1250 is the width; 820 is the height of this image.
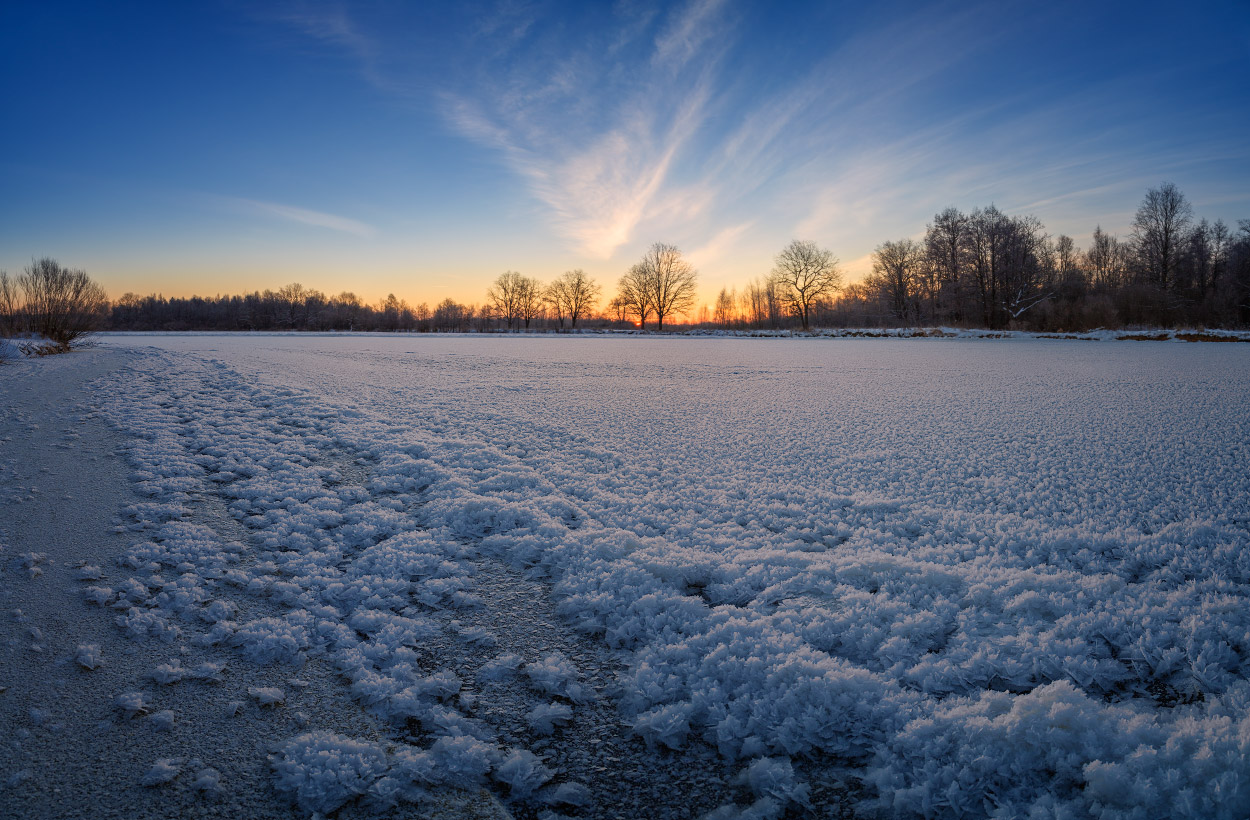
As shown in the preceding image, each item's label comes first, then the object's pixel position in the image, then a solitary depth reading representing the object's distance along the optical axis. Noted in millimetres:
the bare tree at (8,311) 20031
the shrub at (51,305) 20078
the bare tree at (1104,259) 53656
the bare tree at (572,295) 63500
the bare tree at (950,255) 39031
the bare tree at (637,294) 57719
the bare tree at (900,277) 47000
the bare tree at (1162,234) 34750
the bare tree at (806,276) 47844
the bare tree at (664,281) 56781
